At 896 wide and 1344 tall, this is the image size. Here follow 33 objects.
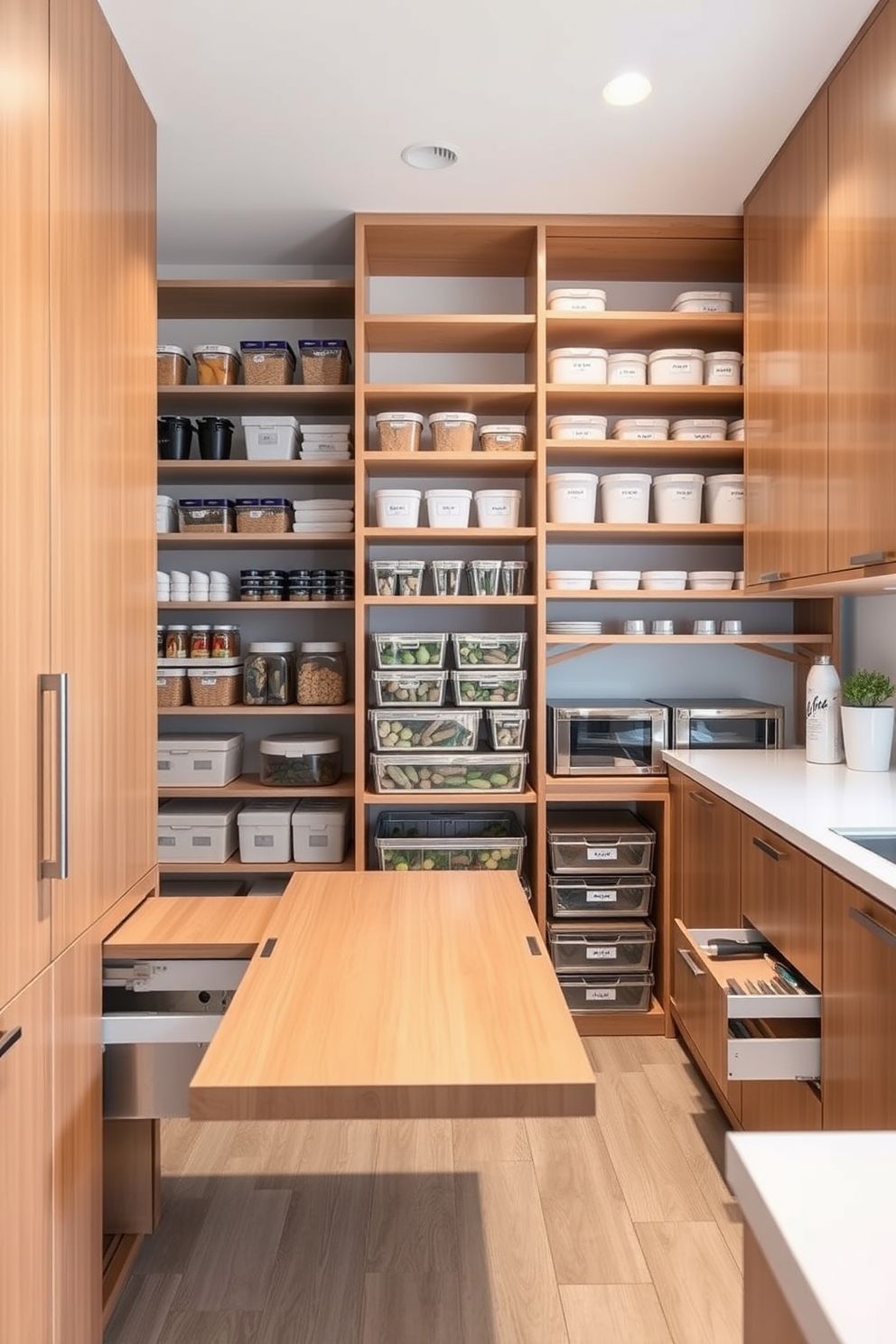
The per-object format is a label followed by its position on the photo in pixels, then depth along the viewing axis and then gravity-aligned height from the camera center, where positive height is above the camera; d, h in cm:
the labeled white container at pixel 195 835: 302 -57
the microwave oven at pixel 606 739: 295 -25
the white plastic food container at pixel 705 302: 296 +114
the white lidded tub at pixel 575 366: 296 +94
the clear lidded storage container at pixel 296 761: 305 -33
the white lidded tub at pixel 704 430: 299 +74
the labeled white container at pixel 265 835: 302 -57
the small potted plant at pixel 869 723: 254 -17
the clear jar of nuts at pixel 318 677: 304 -5
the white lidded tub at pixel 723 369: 296 +92
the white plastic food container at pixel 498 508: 297 +48
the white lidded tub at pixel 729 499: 298 +52
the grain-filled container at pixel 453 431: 293 +72
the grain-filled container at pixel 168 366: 301 +95
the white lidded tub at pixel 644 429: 300 +74
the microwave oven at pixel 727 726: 300 -21
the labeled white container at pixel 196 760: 303 -32
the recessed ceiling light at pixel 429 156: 249 +136
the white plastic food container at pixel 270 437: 303 +72
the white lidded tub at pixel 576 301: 294 +113
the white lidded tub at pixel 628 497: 299 +52
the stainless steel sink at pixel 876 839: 186 -36
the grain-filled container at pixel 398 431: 294 +72
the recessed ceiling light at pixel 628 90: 216 +134
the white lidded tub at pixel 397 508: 293 +48
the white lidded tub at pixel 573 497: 296 +52
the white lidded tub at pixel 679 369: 297 +93
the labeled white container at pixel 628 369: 297 +93
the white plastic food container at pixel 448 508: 296 +48
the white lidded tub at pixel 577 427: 298 +74
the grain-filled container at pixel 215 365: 300 +95
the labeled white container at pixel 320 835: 302 -56
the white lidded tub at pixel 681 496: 299 +53
